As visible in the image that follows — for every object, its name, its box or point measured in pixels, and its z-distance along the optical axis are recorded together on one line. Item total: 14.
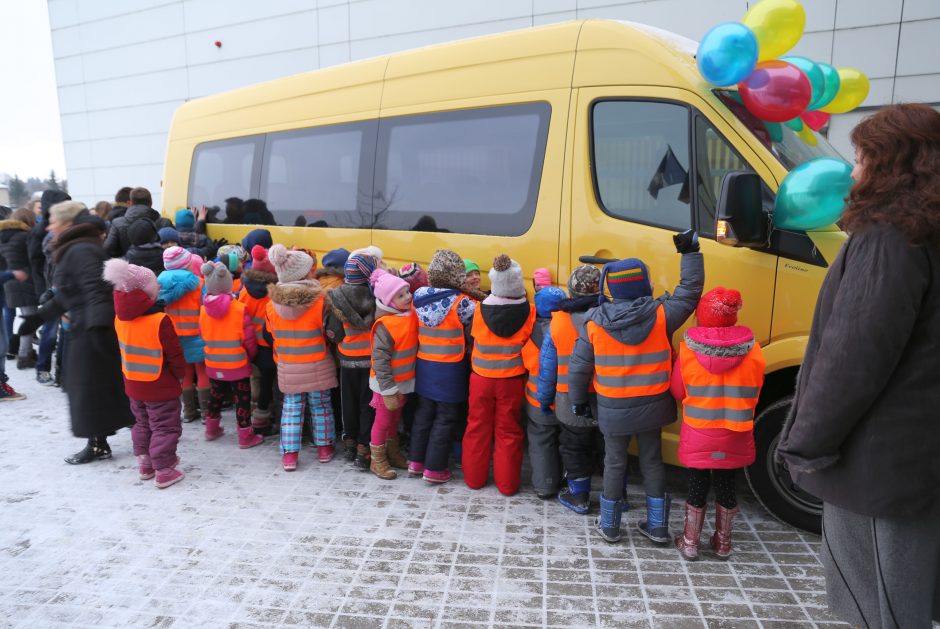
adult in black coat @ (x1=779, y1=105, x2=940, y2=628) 1.75
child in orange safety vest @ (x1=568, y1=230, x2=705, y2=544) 3.32
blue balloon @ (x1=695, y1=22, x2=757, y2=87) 3.41
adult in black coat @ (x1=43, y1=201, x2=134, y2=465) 4.16
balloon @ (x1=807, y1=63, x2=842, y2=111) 4.33
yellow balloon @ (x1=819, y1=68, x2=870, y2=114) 4.54
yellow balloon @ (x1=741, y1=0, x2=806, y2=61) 3.56
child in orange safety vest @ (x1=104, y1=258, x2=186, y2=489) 4.22
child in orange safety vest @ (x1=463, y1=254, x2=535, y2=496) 3.91
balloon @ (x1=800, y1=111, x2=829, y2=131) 4.38
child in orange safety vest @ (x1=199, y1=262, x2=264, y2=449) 4.85
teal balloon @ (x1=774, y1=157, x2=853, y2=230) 3.11
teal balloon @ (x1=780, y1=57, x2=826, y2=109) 3.88
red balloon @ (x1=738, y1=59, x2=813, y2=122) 3.53
